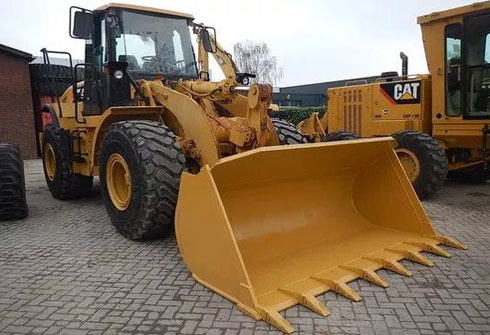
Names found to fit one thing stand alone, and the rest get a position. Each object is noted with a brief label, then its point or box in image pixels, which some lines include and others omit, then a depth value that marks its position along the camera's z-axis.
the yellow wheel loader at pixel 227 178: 3.49
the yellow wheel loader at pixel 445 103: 6.90
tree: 42.72
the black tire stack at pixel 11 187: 6.00
